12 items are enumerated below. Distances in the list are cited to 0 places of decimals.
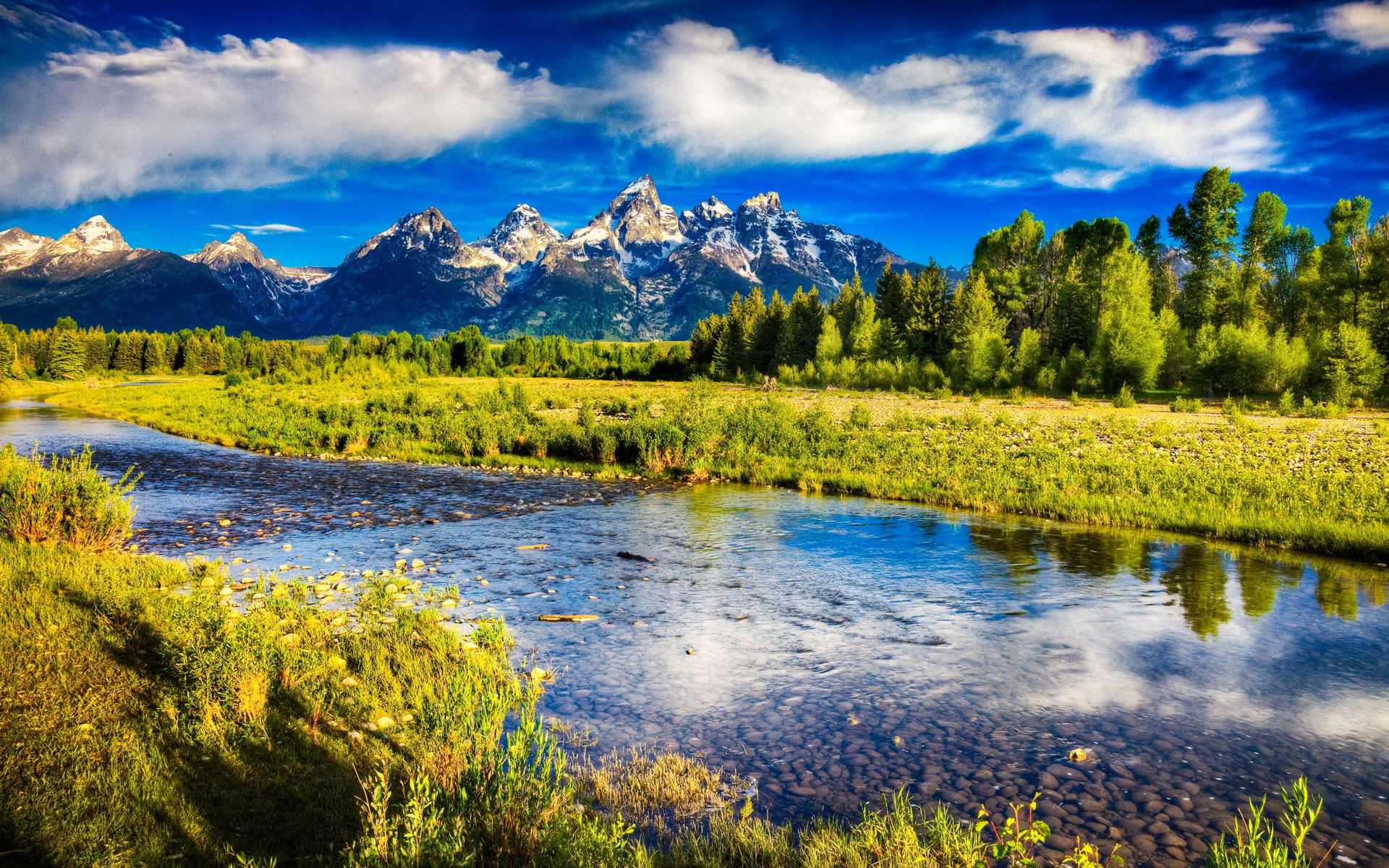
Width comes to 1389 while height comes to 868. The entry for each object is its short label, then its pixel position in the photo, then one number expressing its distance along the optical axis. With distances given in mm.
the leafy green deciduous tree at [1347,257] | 49469
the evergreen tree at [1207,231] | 61312
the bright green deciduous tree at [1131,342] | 50781
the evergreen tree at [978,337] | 61531
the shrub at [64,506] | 11305
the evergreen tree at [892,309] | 81000
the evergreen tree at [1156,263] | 66750
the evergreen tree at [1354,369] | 41469
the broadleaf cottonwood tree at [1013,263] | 73875
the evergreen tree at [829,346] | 81750
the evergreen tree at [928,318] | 79250
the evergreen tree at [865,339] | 80688
